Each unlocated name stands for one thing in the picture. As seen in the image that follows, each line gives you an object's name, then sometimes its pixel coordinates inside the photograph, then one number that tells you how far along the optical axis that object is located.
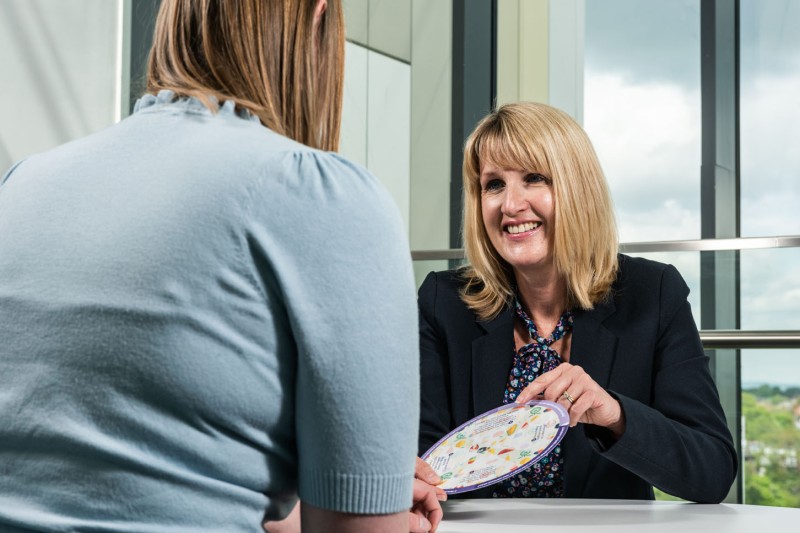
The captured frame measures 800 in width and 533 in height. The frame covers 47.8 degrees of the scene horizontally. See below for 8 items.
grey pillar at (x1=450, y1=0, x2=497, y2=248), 4.46
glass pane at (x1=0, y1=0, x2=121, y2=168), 3.10
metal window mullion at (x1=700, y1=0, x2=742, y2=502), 4.00
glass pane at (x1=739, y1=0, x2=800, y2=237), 3.92
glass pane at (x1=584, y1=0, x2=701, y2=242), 4.12
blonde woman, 1.82
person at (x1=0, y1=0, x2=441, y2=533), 0.67
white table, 1.34
